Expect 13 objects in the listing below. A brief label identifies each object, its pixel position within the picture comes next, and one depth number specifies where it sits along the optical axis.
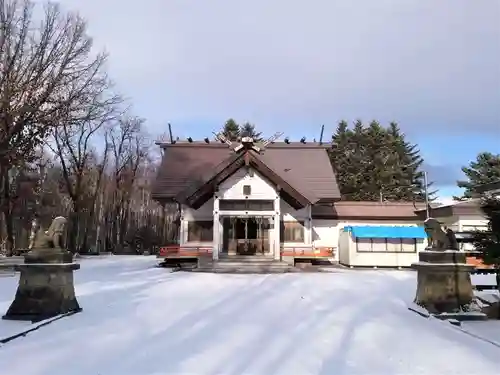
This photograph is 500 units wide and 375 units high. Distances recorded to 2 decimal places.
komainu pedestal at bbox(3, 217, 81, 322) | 8.89
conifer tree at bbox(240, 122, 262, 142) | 54.67
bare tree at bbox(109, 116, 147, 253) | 45.22
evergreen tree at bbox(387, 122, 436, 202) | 51.01
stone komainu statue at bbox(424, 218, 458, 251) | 10.13
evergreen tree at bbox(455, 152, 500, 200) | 43.36
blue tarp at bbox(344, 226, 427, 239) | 25.38
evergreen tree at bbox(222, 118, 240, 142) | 55.16
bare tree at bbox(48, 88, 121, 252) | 35.69
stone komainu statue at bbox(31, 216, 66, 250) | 9.45
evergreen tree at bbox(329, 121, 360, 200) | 51.47
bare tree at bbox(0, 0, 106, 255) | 20.09
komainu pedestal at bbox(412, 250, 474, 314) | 9.59
